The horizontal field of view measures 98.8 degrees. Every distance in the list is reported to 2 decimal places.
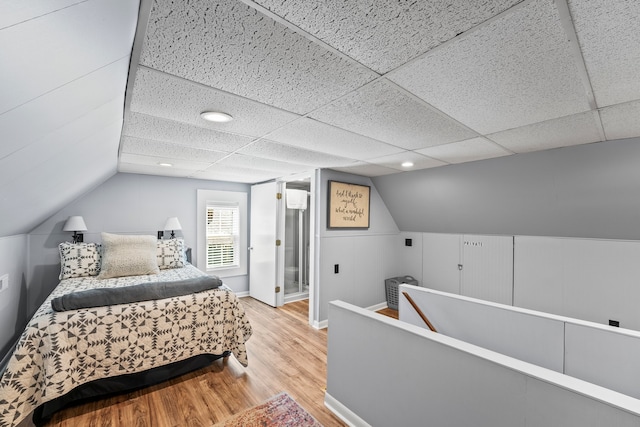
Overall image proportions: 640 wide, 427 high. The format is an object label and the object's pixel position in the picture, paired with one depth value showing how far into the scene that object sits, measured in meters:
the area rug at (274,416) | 1.94
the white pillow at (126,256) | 3.22
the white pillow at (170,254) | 3.76
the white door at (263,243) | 4.48
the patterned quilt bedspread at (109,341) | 1.80
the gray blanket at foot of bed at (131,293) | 2.04
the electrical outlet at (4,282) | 2.35
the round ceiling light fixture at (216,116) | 1.72
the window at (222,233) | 4.62
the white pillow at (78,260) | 3.18
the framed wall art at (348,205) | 3.77
